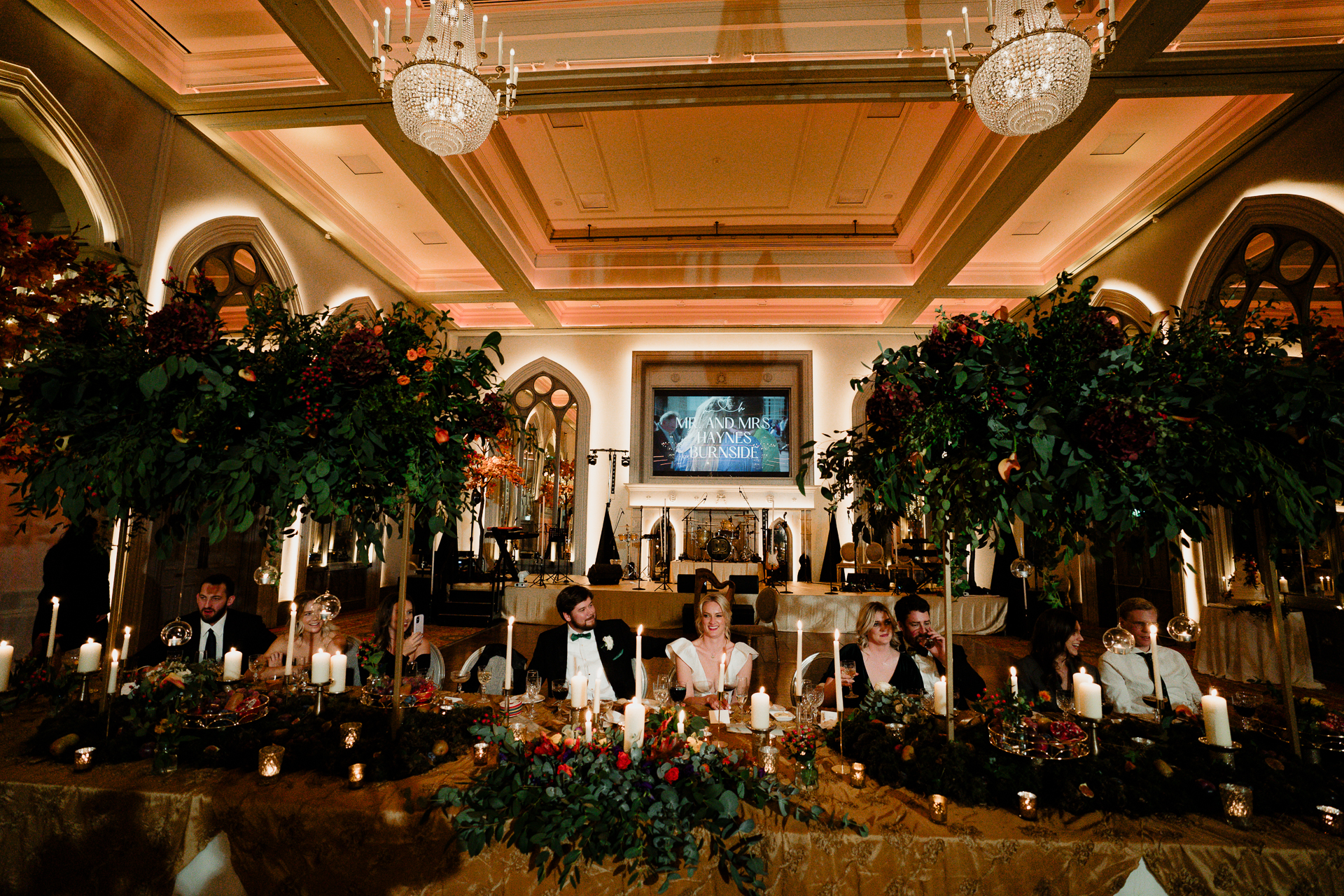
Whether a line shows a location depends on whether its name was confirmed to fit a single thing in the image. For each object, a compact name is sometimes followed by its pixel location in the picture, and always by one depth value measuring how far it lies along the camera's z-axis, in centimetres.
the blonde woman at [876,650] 314
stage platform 829
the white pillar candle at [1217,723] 172
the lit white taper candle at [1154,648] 200
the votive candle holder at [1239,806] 153
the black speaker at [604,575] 896
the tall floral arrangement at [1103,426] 154
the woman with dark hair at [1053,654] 291
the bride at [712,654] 311
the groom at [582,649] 317
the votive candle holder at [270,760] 174
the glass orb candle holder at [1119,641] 193
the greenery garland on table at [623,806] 138
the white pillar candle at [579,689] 187
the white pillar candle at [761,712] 183
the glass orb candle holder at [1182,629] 198
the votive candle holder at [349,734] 179
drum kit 1032
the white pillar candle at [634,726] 161
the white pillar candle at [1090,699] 172
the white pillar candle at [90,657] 207
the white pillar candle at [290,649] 235
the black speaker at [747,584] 870
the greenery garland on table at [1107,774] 159
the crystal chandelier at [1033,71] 337
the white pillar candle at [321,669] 195
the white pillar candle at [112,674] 194
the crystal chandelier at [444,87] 360
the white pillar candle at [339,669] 214
